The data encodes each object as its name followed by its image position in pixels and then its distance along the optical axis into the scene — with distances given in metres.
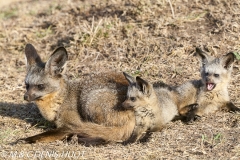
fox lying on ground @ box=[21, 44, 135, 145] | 15.67
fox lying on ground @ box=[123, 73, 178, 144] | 15.77
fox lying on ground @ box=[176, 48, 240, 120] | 17.41
